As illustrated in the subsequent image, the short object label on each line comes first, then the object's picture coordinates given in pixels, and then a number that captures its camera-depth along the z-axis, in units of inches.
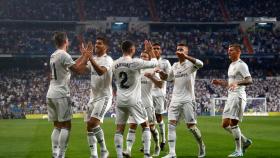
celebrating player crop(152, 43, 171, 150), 617.6
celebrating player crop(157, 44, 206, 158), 509.0
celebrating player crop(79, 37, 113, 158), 464.1
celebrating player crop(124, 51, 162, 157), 568.3
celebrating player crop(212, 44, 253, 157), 543.8
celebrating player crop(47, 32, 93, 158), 448.8
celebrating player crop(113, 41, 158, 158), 452.8
